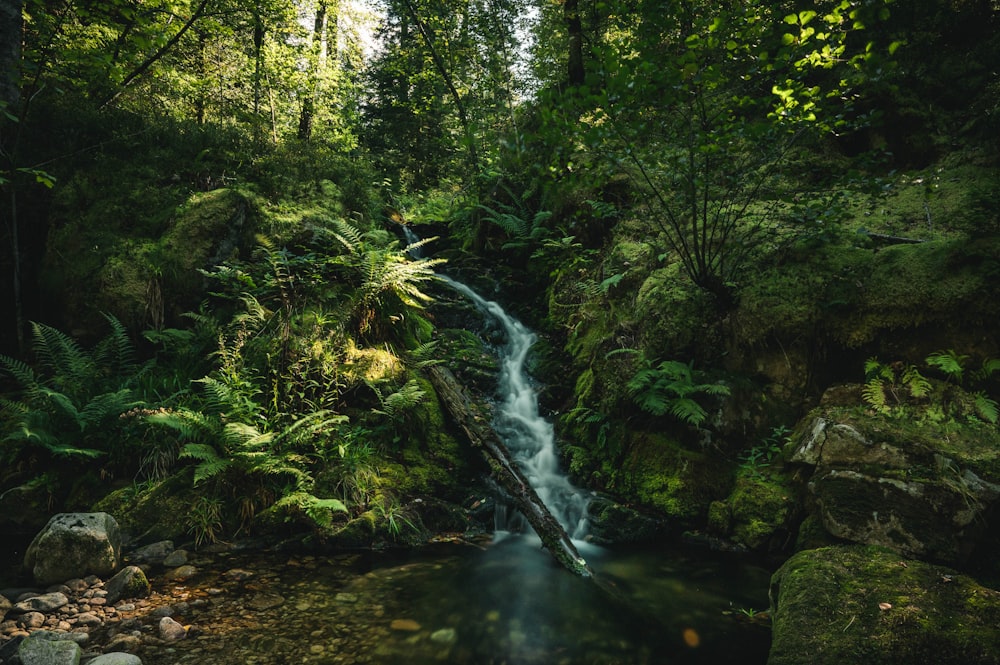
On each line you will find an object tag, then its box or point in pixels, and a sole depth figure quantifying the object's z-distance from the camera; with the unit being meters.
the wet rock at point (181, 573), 3.45
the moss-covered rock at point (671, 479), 4.73
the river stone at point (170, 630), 2.77
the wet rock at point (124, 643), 2.62
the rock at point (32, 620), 2.77
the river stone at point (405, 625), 3.12
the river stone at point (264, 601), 3.19
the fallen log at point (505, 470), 4.20
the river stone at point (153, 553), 3.67
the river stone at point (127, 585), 3.12
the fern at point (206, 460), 3.81
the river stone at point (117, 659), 2.39
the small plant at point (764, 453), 4.63
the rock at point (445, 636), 3.06
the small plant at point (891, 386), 4.04
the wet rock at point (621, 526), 4.64
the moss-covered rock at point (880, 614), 2.24
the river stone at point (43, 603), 2.90
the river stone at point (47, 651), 2.31
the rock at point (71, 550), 3.26
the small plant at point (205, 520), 3.98
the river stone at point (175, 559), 3.64
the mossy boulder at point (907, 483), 3.30
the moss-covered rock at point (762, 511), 4.18
